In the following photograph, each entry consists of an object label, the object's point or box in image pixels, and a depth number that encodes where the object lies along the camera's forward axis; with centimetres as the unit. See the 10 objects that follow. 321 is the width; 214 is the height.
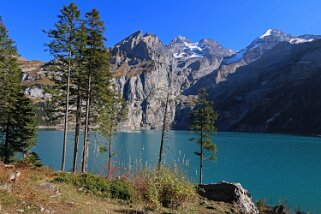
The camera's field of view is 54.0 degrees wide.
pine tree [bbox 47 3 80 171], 2628
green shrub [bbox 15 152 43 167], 2051
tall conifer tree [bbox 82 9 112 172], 2892
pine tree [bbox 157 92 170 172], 3002
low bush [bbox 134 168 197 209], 1327
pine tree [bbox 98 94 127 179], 3457
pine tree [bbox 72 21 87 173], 2711
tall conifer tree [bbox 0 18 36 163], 3181
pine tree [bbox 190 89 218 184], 3878
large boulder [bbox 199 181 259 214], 1822
